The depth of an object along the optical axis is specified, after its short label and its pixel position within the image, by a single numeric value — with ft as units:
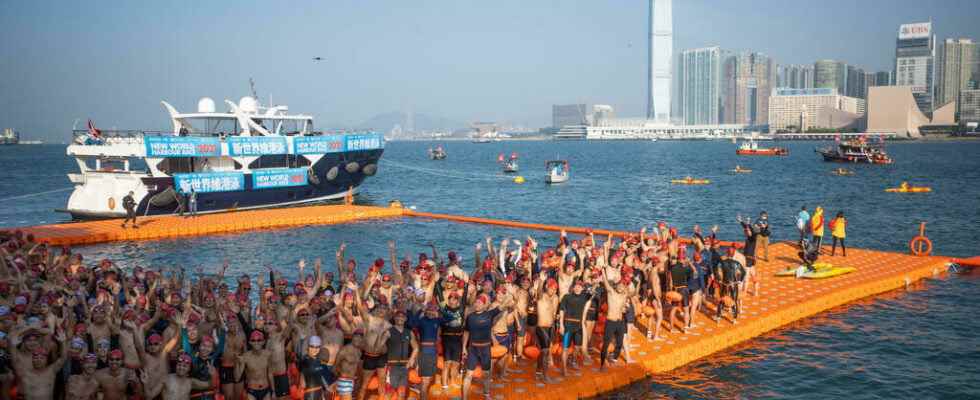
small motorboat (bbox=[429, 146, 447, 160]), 424.05
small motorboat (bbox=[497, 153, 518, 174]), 264.11
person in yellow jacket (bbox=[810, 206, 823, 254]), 70.54
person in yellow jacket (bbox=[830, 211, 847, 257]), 73.41
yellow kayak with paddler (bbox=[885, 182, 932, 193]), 182.80
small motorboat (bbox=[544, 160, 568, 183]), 212.23
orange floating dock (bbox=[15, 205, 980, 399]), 40.57
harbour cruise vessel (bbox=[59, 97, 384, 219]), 111.65
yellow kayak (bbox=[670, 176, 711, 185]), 215.10
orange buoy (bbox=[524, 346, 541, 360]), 40.06
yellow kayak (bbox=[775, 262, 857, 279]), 66.85
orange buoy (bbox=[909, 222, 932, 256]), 80.41
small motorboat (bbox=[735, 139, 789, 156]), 412.16
